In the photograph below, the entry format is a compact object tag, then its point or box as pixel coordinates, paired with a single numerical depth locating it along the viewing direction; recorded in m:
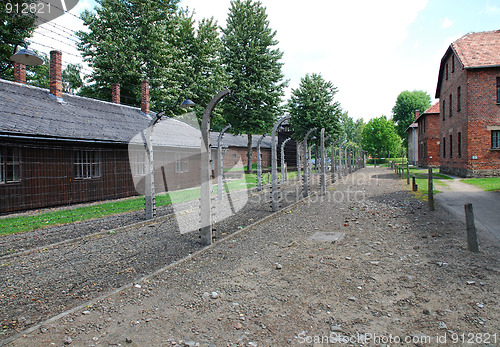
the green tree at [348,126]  114.16
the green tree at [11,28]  23.98
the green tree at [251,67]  33.34
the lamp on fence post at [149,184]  9.57
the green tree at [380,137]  71.19
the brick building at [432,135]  42.31
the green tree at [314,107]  40.94
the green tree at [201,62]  28.94
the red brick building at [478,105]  22.12
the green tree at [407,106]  75.56
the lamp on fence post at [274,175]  10.71
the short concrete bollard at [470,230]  5.84
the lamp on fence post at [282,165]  18.28
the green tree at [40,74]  36.44
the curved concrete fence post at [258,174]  15.45
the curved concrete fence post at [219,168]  13.12
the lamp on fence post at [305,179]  14.14
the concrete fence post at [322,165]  15.66
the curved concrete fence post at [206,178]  6.81
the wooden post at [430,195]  10.18
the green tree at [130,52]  24.36
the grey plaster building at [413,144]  55.09
